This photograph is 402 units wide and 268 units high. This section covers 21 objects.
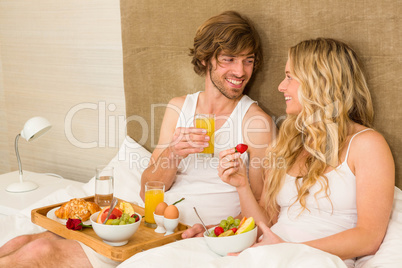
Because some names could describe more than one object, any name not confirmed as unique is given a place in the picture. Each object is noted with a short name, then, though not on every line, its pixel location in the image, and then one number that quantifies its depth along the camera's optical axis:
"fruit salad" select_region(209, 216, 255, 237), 1.68
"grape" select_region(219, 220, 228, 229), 1.75
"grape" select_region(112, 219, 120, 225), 1.76
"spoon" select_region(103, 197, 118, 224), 1.80
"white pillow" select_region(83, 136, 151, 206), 2.56
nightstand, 2.71
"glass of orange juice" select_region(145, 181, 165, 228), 2.00
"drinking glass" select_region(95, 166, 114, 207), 2.18
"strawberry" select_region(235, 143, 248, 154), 1.84
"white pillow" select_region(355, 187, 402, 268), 1.59
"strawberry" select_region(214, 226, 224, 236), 1.70
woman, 1.67
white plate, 2.01
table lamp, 2.76
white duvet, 1.44
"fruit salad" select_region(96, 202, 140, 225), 1.77
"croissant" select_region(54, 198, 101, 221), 2.02
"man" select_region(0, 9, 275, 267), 2.25
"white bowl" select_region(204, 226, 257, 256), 1.64
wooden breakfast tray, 1.73
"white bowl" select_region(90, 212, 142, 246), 1.72
